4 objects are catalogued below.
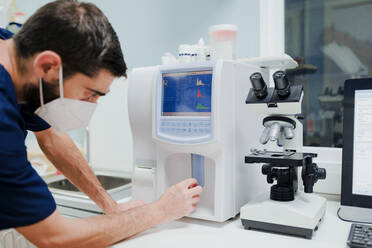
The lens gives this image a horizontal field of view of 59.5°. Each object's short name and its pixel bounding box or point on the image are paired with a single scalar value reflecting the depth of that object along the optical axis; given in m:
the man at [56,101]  0.72
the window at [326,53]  1.68
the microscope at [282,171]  0.88
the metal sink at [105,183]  1.78
